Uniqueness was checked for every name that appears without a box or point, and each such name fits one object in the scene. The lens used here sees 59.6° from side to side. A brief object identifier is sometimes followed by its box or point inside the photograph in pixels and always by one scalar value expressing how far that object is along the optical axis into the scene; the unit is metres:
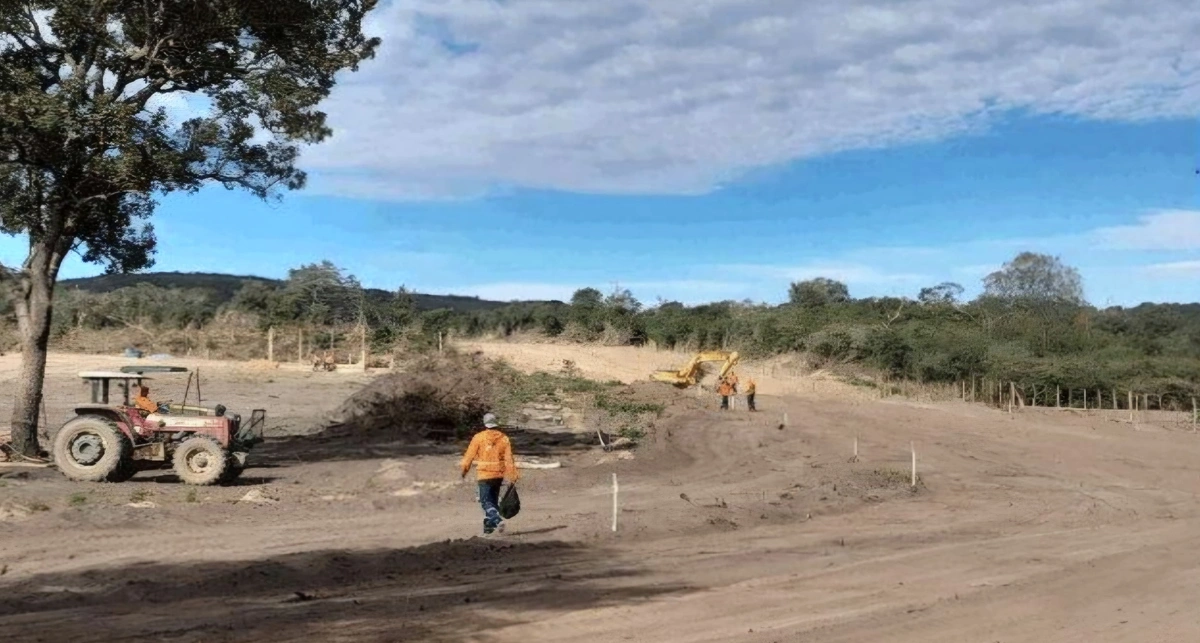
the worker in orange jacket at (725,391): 36.50
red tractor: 17.83
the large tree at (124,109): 18.11
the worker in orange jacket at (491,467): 13.60
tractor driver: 18.75
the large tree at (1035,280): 75.81
